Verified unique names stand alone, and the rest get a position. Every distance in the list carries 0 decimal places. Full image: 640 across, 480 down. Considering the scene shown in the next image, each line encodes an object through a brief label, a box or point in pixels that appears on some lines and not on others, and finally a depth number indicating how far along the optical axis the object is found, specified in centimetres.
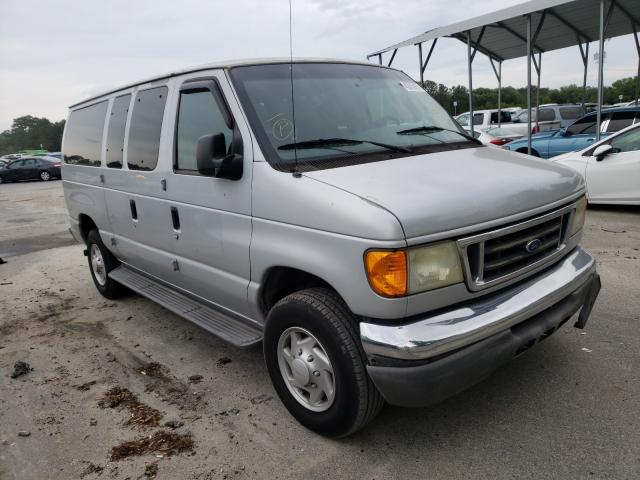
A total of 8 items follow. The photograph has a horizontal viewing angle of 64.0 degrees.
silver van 233
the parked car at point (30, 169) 2962
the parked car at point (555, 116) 1667
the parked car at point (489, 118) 1816
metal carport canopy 1084
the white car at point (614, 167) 772
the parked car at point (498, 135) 1223
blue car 1059
